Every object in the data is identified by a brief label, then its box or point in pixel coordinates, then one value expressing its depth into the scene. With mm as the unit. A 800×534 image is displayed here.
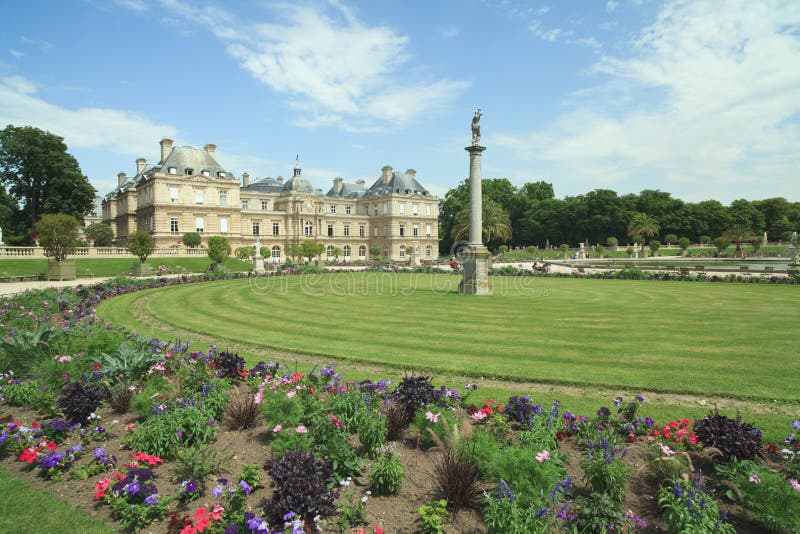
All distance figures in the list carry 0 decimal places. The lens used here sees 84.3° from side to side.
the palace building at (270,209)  63406
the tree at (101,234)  68062
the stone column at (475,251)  22000
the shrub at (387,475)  4488
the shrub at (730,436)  4730
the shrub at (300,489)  4008
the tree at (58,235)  29547
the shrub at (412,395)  5980
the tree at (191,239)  54281
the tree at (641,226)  72700
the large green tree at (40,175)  50844
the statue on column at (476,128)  22500
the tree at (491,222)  70438
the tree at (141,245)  35812
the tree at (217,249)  38156
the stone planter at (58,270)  30253
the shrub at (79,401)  6086
